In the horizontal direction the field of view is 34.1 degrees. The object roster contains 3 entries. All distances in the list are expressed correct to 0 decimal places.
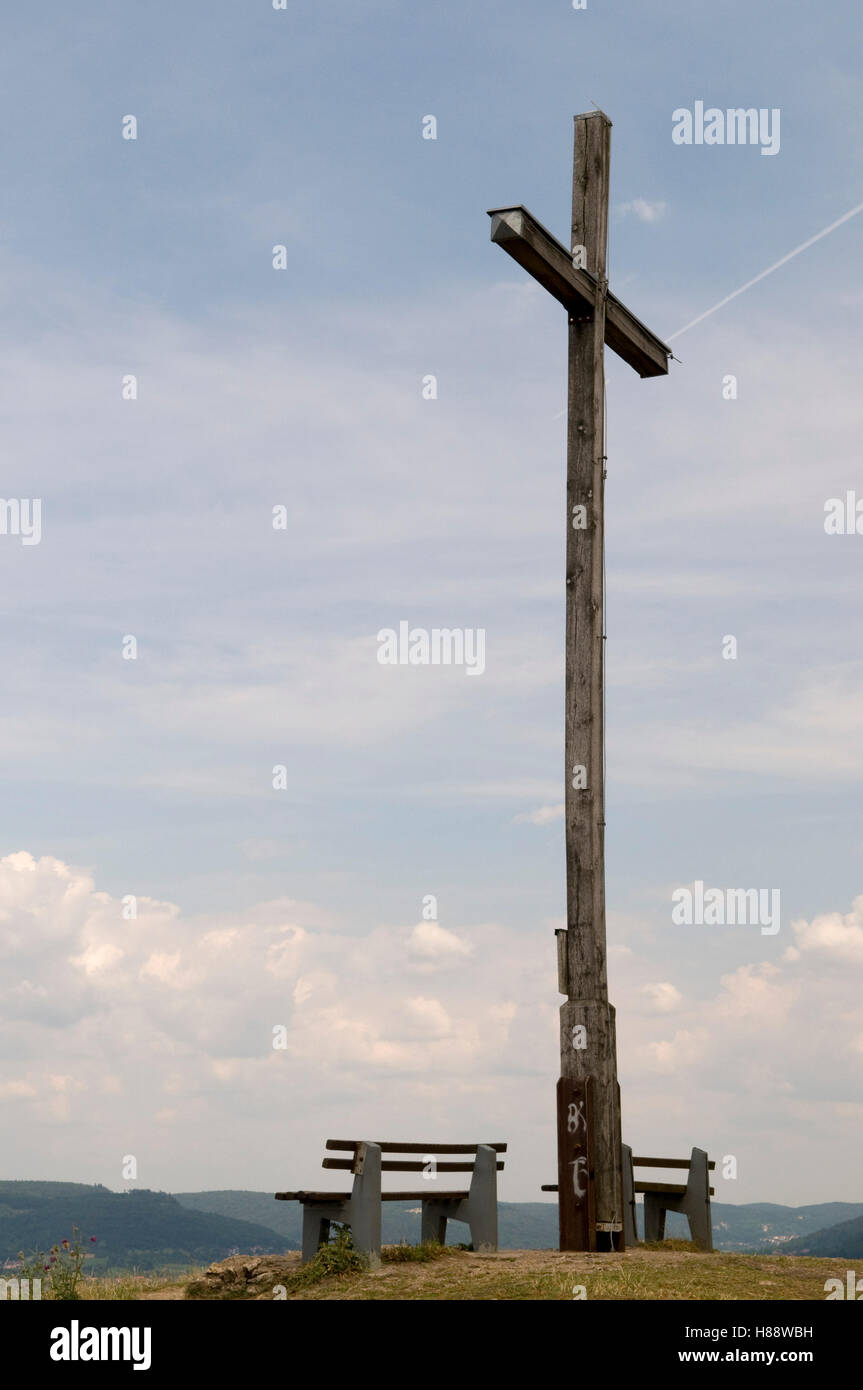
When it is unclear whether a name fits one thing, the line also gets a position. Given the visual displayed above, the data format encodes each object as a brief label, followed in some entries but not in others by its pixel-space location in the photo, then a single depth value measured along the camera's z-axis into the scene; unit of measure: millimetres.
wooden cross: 13086
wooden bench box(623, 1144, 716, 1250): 16703
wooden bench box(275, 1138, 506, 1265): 12430
